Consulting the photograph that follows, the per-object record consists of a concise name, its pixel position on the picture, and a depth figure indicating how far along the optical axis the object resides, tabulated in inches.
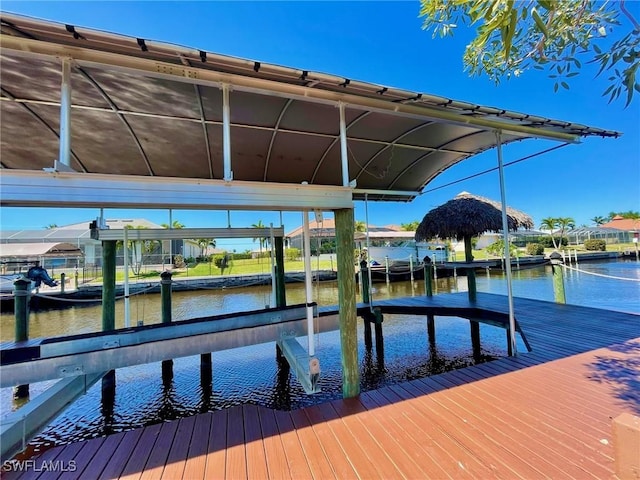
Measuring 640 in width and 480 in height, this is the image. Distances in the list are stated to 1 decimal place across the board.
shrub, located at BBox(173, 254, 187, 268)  713.1
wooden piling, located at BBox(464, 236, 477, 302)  254.1
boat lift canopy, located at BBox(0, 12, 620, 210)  76.4
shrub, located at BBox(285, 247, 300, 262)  889.6
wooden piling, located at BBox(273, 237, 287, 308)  217.6
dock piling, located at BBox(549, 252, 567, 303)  229.9
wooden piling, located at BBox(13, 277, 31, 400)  162.7
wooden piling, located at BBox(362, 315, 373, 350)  243.3
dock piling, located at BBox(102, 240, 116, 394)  177.5
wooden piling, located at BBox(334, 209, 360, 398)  107.7
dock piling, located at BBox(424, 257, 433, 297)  281.1
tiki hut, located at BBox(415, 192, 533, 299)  290.8
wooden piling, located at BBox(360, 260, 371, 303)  251.4
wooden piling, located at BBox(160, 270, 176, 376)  199.9
